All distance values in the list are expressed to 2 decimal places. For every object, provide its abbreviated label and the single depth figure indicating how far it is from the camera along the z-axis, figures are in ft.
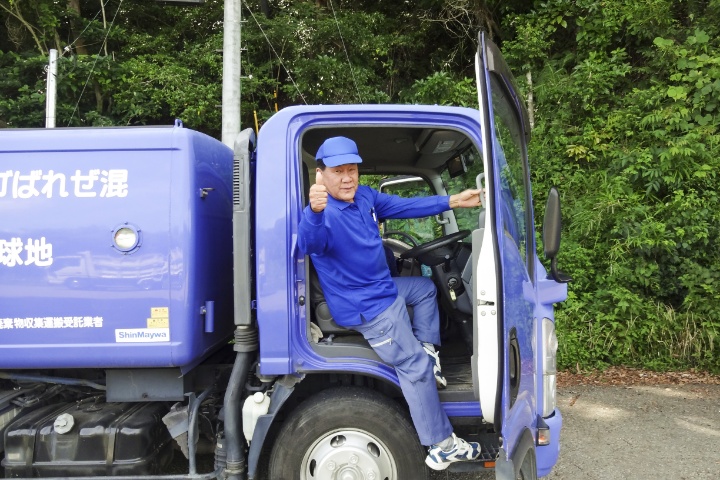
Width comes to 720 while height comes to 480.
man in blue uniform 9.32
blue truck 9.42
